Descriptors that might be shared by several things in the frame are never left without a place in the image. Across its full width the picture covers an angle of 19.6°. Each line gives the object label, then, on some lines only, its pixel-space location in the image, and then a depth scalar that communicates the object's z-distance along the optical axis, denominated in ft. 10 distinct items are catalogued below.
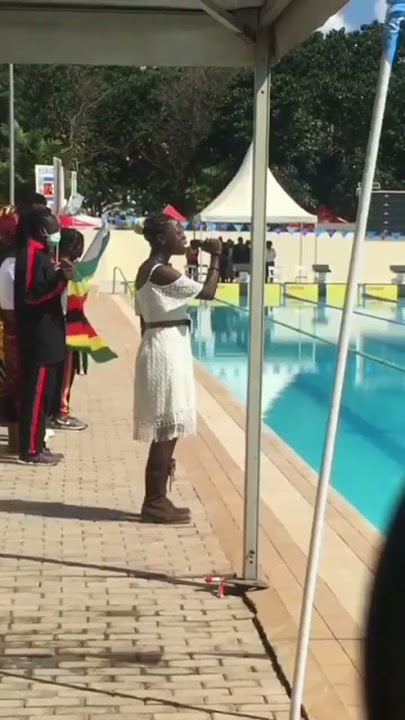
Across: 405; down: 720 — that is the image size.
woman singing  20.93
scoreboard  146.72
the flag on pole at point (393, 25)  12.23
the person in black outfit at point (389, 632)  3.95
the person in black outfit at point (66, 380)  29.40
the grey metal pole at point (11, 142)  76.87
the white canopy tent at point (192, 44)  17.21
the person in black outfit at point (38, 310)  25.44
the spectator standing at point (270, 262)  110.63
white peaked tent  94.22
